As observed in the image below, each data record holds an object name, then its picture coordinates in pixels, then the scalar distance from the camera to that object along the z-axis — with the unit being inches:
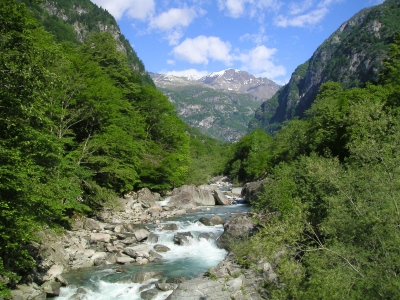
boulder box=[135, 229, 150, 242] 938.7
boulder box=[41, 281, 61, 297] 584.4
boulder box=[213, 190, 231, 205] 1690.5
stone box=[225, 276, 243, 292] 576.7
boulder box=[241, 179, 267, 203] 1558.8
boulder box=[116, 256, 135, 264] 783.1
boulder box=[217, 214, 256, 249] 919.7
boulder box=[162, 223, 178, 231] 1068.4
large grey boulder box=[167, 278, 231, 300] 553.3
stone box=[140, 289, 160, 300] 602.9
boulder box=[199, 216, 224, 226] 1147.9
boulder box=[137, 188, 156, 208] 1394.8
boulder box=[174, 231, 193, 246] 951.6
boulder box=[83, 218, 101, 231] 979.9
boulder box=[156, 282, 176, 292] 631.6
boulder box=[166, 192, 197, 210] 1481.9
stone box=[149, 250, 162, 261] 826.6
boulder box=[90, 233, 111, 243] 881.5
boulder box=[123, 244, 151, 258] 820.8
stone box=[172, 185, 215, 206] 1609.3
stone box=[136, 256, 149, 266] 781.3
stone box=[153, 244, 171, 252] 893.2
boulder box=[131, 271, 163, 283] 672.1
